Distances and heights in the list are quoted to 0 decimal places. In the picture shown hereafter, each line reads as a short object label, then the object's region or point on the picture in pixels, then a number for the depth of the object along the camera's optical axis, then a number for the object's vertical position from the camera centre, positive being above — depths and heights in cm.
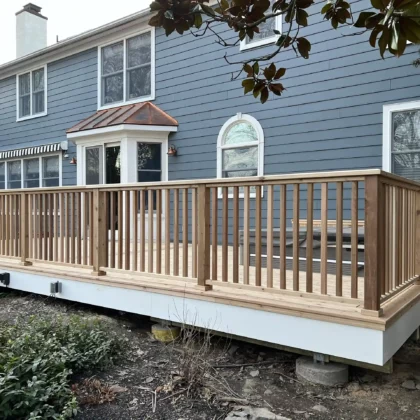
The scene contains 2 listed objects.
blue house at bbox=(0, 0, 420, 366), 296 +56
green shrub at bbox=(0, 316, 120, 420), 248 -113
